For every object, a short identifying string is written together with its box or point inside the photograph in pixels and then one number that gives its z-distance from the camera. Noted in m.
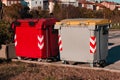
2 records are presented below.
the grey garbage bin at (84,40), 12.95
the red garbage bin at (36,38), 14.09
